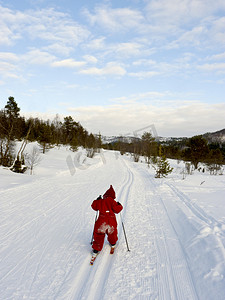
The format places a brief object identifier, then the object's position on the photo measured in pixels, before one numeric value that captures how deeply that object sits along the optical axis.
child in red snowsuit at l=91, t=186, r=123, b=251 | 3.47
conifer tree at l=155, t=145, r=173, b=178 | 14.93
